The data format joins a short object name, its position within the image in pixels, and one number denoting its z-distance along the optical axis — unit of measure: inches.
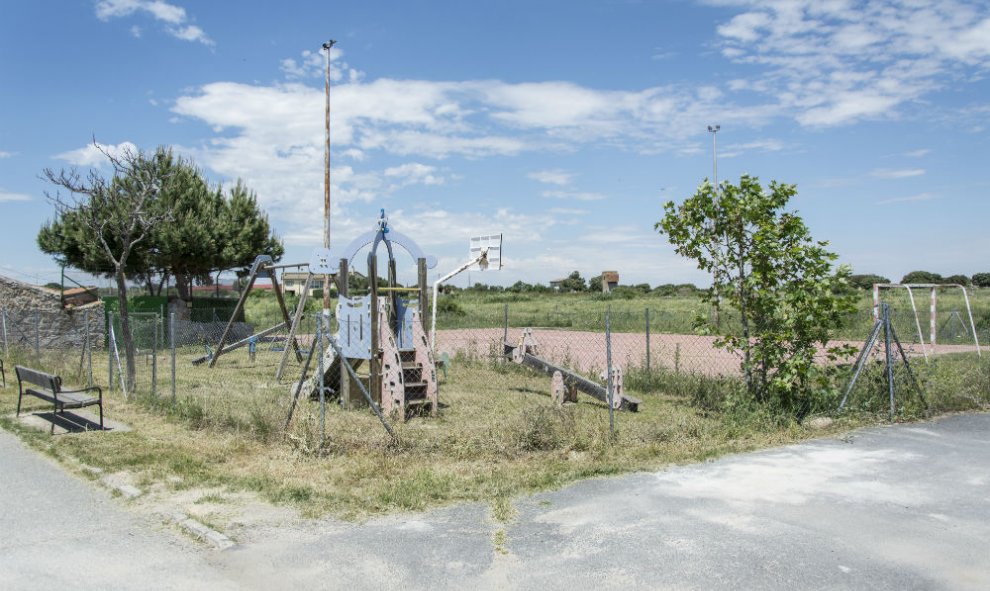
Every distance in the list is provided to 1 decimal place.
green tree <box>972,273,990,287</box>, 2806.1
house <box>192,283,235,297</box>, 1804.9
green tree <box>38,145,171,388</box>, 477.1
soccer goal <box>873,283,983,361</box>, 612.1
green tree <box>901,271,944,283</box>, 2277.6
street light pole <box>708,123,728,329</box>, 1374.8
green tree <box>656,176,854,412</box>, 382.9
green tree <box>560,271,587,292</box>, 3319.4
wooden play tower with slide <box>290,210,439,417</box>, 427.2
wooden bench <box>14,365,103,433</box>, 379.9
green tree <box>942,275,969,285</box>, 2283.0
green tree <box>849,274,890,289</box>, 2224.4
